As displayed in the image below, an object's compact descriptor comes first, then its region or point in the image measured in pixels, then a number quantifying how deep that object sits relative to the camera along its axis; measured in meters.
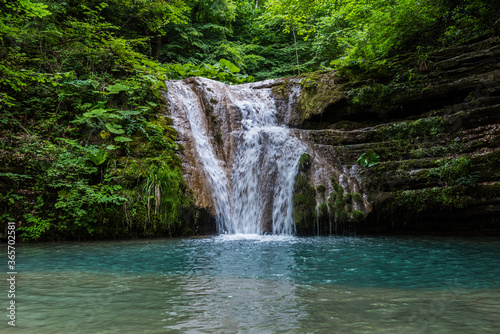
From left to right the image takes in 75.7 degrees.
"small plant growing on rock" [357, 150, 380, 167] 7.93
